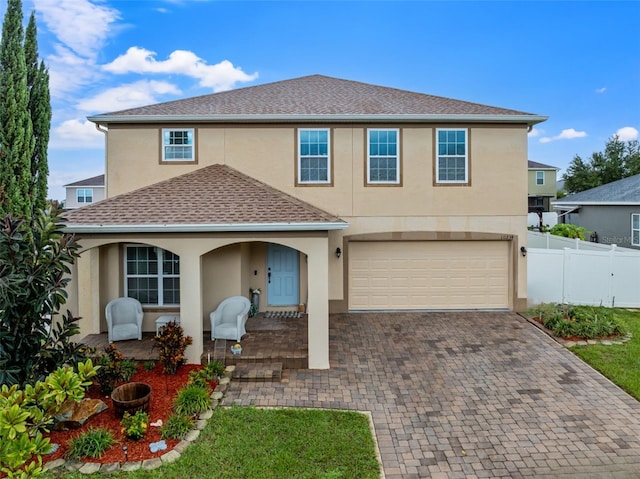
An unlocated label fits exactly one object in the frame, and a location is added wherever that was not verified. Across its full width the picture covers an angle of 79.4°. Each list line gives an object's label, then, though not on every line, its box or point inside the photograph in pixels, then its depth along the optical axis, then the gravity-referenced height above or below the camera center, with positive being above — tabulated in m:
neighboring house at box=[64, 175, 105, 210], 35.72 +4.05
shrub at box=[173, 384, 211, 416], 6.49 -2.86
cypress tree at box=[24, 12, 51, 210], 15.69 +5.28
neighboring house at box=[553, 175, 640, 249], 19.36 +1.13
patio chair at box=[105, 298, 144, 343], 9.74 -2.18
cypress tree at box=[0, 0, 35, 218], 14.64 +4.44
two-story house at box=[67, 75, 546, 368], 12.73 +1.88
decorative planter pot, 6.32 -2.76
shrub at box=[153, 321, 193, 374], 8.10 -2.40
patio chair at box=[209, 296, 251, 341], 9.62 -2.16
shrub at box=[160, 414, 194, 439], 5.87 -2.99
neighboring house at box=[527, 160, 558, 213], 41.69 +5.11
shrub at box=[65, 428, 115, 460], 5.39 -2.99
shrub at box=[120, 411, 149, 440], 5.75 -2.88
